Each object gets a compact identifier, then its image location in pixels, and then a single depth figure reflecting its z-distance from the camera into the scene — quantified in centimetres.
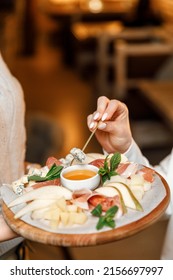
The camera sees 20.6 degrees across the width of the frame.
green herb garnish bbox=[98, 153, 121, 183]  123
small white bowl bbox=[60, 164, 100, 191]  116
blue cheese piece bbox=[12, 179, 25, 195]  122
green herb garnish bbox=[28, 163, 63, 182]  124
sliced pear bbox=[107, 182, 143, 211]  111
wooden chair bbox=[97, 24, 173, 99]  546
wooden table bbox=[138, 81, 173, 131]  387
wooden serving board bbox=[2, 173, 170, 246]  102
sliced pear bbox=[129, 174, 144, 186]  120
